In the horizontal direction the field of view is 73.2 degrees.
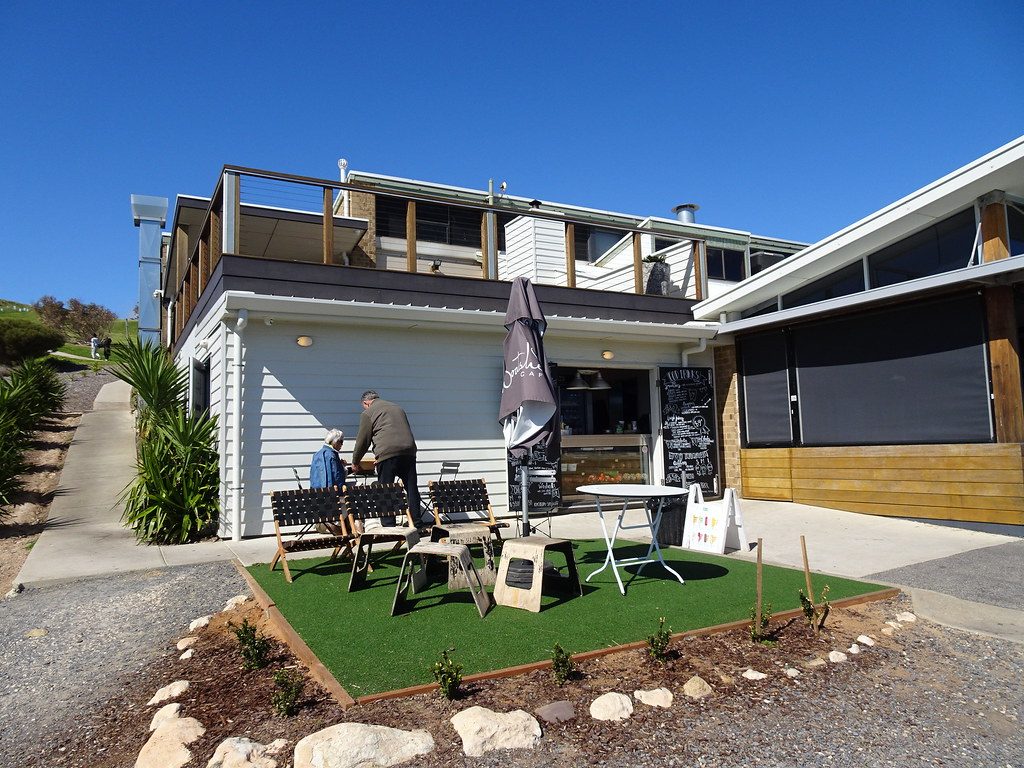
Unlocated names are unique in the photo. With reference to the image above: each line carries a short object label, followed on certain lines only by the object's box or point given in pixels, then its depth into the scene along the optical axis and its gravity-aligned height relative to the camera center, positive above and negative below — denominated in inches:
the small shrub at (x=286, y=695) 122.3 -45.2
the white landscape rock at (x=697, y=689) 132.6 -48.8
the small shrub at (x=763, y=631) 159.3 -45.6
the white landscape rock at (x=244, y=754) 107.2 -48.9
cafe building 315.3 +54.7
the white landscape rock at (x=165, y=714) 126.0 -49.6
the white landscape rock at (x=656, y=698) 129.0 -48.9
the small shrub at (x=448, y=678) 126.1 -43.4
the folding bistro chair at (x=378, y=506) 218.8 -22.8
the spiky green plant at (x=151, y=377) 384.2 +39.5
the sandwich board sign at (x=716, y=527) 271.6 -36.1
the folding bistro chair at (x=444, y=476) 332.1 -17.5
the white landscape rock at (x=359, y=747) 106.0 -47.8
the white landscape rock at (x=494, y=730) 112.7 -48.3
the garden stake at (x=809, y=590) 175.4 -39.7
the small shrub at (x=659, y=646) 145.8 -44.1
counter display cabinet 390.6 -12.7
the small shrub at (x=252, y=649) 147.5 -44.2
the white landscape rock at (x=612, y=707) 123.6 -48.6
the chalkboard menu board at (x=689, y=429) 408.8 +4.9
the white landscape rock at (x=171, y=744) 112.1 -50.0
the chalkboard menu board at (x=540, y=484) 363.6 -23.9
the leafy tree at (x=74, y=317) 1640.0 +318.5
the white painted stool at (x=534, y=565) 184.7 -35.5
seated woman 272.1 -10.4
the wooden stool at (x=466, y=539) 200.2 -32.2
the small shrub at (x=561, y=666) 134.2 -44.3
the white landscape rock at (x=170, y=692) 137.4 -49.5
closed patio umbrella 227.5 +17.9
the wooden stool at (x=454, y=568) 181.1 -34.9
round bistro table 202.7 -16.6
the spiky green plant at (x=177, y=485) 296.4 -16.7
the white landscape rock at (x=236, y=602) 197.3 -45.4
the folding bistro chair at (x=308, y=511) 235.6 -23.2
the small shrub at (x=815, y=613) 169.9 -44.5
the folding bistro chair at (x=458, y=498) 281.3 -23.8
